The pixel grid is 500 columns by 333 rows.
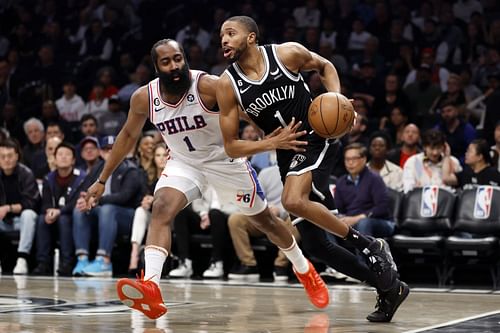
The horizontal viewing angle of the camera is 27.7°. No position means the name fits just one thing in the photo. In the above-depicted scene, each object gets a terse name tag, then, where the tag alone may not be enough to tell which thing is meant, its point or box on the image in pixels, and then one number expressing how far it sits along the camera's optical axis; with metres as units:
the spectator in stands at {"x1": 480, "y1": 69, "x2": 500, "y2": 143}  11.16
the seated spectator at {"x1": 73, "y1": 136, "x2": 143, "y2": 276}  10.35
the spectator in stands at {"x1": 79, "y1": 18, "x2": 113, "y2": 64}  15.70
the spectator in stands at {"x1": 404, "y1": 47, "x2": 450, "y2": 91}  12.69
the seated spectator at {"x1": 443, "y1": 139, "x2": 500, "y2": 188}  9.76
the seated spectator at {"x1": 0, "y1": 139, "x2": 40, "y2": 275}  11.03
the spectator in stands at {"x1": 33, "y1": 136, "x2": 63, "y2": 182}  11.71
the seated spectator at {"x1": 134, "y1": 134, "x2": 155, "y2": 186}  10.81
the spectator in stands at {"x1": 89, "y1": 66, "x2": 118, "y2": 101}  14.05
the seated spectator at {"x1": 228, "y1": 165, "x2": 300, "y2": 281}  9.89
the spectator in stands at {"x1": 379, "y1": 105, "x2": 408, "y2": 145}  11.72
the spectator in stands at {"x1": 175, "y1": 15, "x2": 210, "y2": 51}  15.10
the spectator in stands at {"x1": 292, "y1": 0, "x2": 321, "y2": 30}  14.77
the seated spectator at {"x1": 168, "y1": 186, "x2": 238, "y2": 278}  10.12
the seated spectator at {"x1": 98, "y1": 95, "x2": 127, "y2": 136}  13.04
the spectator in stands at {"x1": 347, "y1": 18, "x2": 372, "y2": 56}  13.98
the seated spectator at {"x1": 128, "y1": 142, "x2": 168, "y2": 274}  10.29
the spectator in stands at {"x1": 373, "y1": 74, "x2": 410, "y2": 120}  12.09
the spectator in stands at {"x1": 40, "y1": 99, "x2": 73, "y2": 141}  13.70
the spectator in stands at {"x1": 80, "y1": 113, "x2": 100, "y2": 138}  12.28
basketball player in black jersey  5.86
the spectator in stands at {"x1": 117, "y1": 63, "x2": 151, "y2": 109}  13.96
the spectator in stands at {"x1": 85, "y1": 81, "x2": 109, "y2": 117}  13.82
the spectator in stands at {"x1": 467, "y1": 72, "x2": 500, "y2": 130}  11.75
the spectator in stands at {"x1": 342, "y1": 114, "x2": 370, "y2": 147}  11.11
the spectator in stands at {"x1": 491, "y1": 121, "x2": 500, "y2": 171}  10.12
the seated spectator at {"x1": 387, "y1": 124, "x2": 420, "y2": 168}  10.75
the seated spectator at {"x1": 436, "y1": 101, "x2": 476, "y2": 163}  11.02
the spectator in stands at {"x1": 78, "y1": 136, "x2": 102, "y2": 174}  10.92
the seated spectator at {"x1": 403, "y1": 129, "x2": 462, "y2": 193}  10.09
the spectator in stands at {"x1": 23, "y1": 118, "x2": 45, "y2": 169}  12.58
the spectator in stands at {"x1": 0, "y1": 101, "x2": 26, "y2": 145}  13.76
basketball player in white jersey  6.18
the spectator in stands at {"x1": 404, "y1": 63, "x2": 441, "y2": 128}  12.36
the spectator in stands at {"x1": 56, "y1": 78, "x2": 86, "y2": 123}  14.10
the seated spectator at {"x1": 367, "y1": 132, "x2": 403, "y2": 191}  10.40
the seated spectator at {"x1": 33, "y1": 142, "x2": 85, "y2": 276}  10.63
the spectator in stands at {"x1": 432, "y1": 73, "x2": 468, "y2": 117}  11.82
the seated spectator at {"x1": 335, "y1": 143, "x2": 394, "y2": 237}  9.67
